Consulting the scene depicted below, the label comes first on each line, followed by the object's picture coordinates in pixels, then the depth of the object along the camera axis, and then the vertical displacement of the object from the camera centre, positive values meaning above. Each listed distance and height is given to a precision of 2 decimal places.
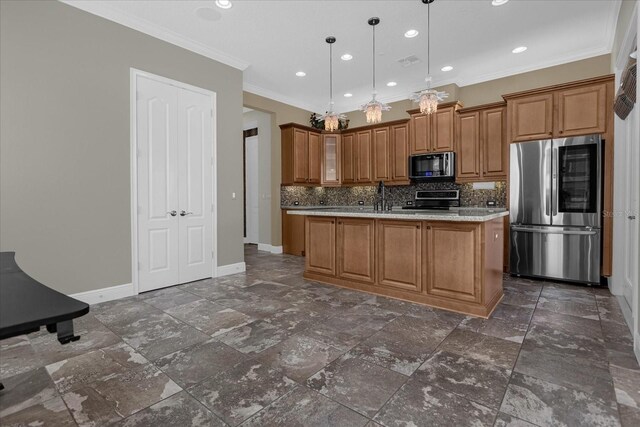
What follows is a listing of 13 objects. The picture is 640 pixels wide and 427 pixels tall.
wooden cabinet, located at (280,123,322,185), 6.64 +1.16
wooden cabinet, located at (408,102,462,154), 5.49 +1.40
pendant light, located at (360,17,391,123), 3.82 +1.20
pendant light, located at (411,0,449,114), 3.49 +1.22
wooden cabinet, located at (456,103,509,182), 4.98 +1.03
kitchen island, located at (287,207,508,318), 3.11 -0.53
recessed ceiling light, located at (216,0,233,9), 3.44 +2.24
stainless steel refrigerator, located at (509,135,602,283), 4.02 -0.02
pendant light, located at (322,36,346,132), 4.21 +1.20
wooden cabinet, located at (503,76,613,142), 3.99 +1.29
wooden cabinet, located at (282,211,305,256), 6.61 -0.55
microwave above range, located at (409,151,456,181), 5.48 +0.73
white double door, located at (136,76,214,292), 3.93 +0.33
